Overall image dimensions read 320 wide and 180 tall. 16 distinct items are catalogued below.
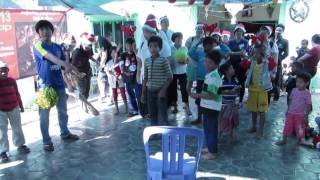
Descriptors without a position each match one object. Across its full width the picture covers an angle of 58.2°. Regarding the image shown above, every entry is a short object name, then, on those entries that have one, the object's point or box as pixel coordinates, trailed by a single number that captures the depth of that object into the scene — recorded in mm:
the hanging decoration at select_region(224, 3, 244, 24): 9547
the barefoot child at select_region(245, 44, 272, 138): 4131
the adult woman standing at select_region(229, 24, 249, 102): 5377
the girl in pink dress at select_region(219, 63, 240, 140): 4003
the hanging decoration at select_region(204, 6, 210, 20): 10525
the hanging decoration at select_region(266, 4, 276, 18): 10232
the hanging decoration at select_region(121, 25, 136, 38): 5093
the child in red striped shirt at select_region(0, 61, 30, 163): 3649
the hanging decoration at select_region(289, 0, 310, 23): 7820
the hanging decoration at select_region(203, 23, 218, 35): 4821
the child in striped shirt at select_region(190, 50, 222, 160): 3379
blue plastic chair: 2568
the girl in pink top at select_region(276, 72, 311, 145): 3867
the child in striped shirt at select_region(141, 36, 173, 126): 3776
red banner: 5115
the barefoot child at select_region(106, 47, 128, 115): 5482
